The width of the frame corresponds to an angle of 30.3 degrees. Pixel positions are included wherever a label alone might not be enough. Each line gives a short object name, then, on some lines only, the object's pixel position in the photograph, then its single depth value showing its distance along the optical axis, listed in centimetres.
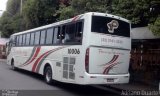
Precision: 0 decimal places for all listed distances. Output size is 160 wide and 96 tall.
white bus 1112
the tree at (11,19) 3858
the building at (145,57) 1505
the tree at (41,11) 2609
